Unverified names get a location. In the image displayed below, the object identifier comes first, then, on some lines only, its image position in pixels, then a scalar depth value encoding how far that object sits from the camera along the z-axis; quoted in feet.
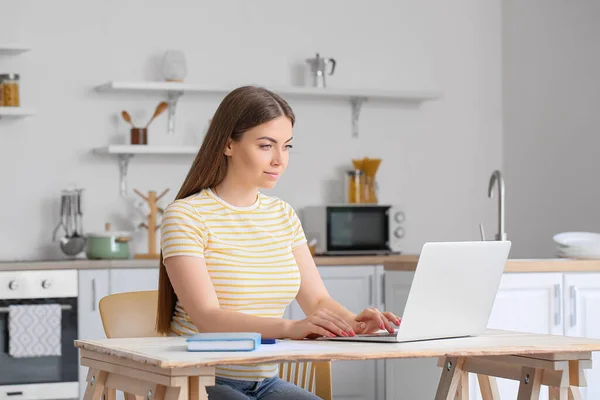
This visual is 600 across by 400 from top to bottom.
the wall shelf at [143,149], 15.51
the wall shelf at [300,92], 15.69
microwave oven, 16.15
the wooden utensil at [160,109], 15.97
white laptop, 6.29
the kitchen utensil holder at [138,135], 15.80
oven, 13.76
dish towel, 13.67
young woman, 6.85
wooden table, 5.54
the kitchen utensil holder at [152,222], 15.79
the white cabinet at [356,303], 15.29
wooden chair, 7.82
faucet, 12.80
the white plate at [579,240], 12.58
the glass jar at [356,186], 17.01
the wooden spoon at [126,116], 15.85
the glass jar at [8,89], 15.21
